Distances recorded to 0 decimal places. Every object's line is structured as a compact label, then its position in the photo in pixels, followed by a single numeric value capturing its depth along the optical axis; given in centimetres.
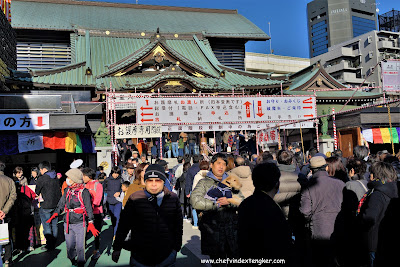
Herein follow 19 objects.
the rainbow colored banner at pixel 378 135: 1764
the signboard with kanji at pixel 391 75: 1471
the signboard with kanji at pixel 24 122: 1298
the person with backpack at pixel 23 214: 796
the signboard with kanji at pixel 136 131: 1568
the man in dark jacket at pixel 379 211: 407
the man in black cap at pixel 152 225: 381
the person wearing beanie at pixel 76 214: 642
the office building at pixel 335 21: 9744
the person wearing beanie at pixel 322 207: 506
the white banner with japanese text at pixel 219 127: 1653
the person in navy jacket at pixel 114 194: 850
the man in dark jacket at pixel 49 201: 831
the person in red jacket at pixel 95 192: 769
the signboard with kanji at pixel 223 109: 1628
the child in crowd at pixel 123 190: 822
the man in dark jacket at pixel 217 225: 472
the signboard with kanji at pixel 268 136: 1667
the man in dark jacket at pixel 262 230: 296
